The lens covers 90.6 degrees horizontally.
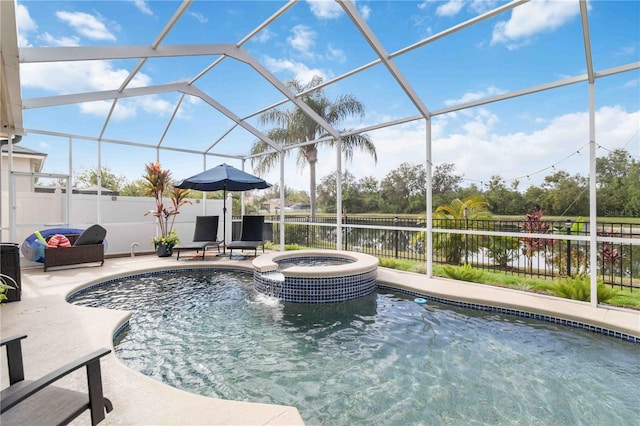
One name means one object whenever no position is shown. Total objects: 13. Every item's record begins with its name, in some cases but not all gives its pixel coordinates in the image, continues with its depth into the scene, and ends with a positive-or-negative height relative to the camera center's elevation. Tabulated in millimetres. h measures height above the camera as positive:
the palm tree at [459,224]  7722 -323
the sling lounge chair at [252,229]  9109 -482
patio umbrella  8227 +836
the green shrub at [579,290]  4477 -1170
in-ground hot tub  5324 -1210
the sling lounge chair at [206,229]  9328 -488
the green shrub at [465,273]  6031 -1195
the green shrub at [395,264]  7533 -1281
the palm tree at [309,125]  11617 +3240
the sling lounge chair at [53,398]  1429 -941
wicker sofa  6816 -837
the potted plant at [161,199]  9023 +423
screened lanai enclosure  4633 +2603
